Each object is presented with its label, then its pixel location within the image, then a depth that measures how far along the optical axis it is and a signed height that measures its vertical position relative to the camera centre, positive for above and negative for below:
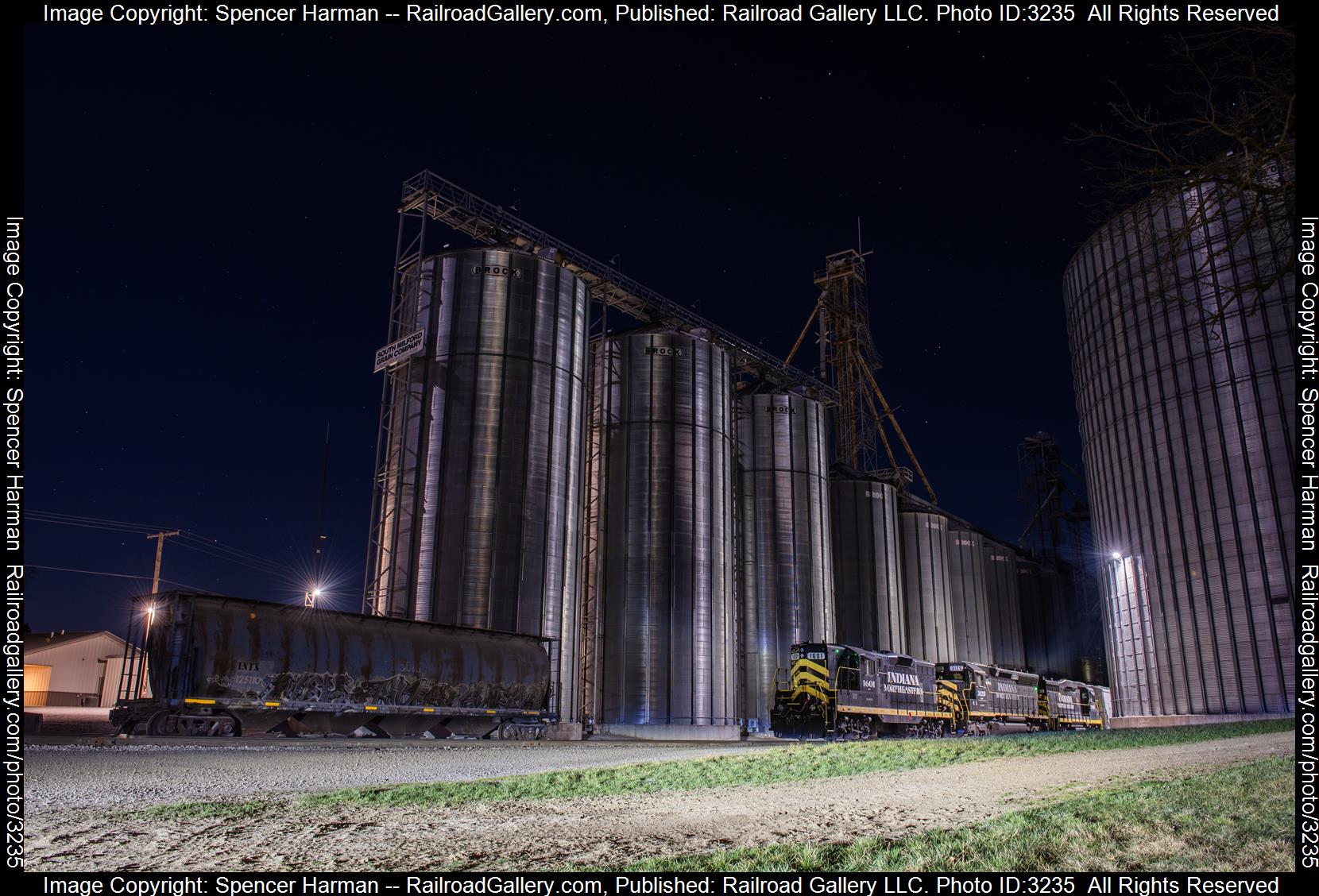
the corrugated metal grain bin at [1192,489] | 48.81 +11.49
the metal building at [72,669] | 75.88 +0.65
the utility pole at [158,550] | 57.91 +8.38
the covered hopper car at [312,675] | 24.59 +0.09
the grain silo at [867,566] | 65.50 +8.63
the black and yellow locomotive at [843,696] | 39.19 -0.67
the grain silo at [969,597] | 75.94 +7.46
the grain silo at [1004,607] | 81.94 +7.13
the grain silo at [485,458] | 37.59 +9.80
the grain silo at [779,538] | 56.03 +9.36
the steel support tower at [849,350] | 82.75 +31.20
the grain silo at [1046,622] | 88.81 +6.12
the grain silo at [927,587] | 71.44 +7.77
